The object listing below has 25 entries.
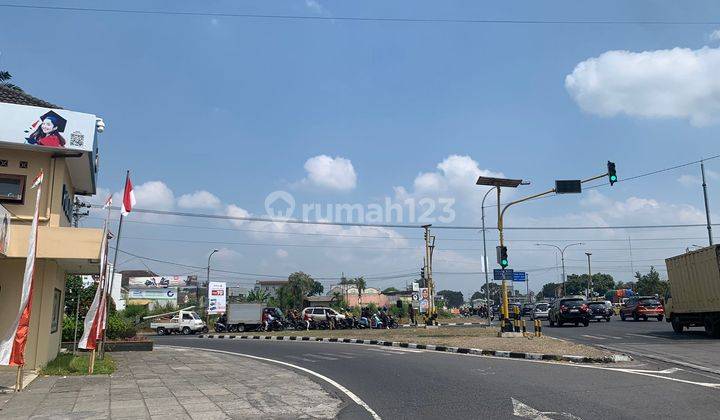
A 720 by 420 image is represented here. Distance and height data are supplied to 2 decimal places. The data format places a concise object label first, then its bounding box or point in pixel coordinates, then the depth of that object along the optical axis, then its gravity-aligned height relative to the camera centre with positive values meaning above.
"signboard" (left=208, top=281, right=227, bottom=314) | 50.00 +0.76
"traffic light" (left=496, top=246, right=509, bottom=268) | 23.06 +1.92
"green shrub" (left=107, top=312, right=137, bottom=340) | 21.55 -0.91
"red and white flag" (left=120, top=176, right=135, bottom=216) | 15.90 +3.05
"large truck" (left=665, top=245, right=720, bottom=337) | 20.91 +0.39
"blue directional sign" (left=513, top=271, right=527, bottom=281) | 42.66 +1.99
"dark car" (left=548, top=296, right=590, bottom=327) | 31.89 -0.59
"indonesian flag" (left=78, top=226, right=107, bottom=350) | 13.33 -0.23
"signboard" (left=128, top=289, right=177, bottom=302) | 79.75 +1.75
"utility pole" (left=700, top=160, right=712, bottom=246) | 33.59 +5.53
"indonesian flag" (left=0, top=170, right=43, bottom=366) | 10.46 -0.48
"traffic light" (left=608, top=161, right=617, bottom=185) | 20.64 +4.75
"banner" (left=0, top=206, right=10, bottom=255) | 11.94 +1.72
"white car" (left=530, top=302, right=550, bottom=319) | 43.36 -0.76
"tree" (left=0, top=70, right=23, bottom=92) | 22.23 +9.36
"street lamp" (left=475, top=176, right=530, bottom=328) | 23.12 +5.21
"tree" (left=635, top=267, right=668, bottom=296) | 82.45 +2.58
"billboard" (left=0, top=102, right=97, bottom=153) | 13.59 +4.56
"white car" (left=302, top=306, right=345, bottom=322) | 42.38 -0.70
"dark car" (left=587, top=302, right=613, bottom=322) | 35.62 -0.67
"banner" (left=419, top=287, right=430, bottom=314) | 41.61 +0.28
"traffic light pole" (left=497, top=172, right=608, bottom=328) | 22.68 +2.51
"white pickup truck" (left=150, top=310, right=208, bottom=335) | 44.97 -1.57
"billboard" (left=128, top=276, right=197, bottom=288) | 93.88 +4.29
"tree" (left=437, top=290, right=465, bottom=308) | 177.12 +1.80
